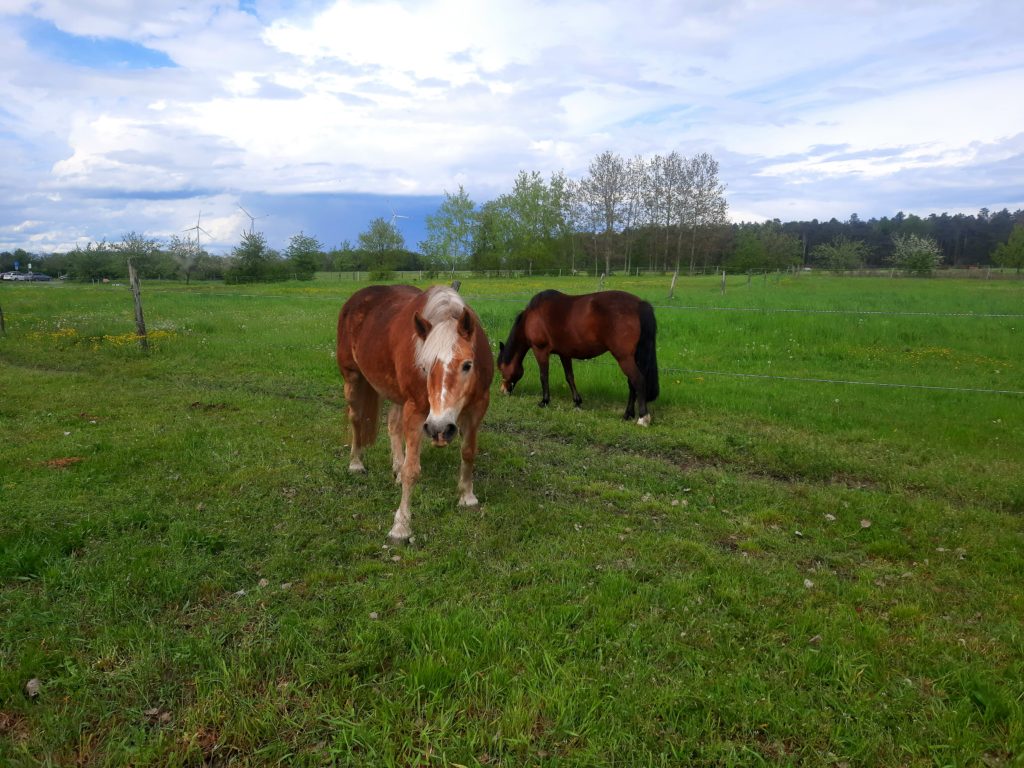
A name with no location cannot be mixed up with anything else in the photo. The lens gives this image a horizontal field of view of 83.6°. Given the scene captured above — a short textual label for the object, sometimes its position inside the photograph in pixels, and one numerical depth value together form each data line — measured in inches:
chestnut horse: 177.3
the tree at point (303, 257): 2241.6
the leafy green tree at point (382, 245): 2640.3
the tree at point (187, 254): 2241.6
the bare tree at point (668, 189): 2438.5
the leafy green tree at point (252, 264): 2117.4
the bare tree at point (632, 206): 2453.2
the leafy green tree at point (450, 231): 2564.0
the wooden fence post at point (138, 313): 551.4
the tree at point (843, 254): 2763.3
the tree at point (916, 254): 2199.2
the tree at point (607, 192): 2450.8
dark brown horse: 363.3
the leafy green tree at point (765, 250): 2746.1
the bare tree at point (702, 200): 2415.1
